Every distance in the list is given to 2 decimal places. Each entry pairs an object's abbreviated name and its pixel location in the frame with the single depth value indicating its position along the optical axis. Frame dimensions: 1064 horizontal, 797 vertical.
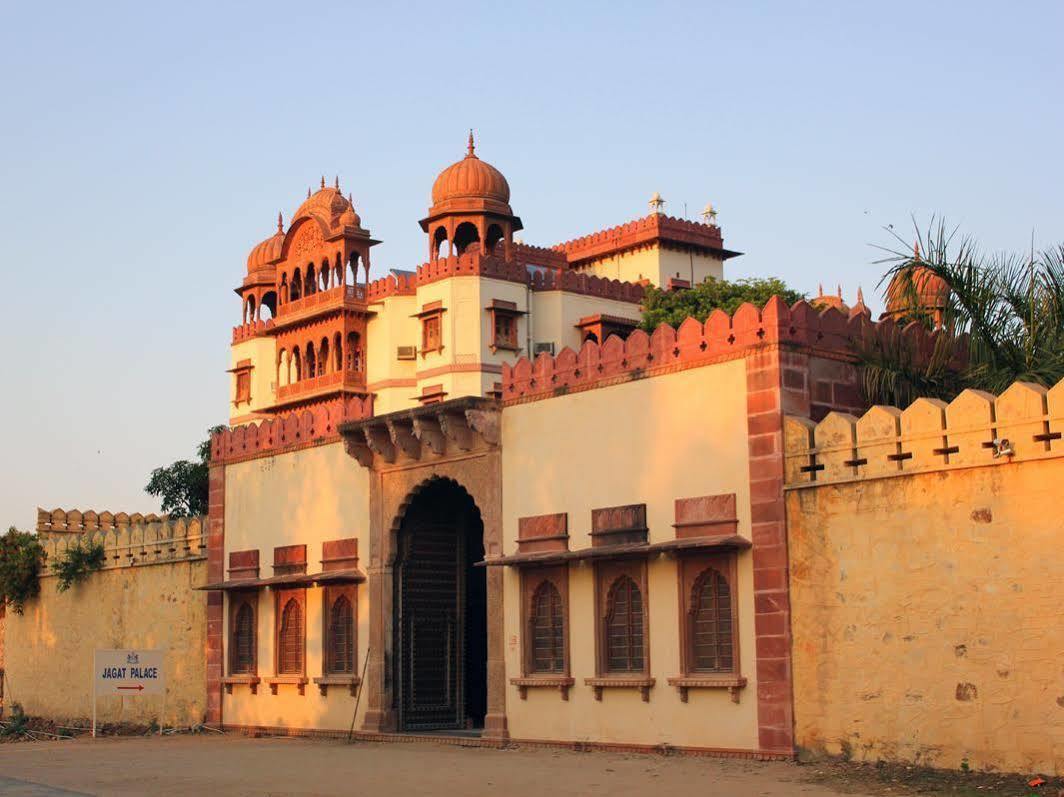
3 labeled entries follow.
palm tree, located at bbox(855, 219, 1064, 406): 16.78
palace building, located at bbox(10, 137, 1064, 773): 14.02
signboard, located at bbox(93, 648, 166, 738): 22.06
